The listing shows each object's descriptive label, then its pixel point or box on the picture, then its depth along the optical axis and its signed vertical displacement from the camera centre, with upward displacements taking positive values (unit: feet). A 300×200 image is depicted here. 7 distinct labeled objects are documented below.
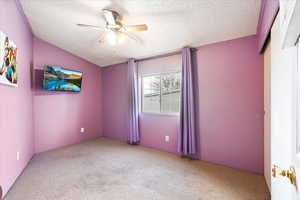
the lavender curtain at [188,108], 9.45 -0.76
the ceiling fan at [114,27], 6.91 +3.74
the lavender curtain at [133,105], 12.42 -0.68
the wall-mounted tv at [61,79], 10.54 +1.54
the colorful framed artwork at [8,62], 5.62 +1.63
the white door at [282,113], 2.12 -0.41
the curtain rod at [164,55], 10.48 +3.33
